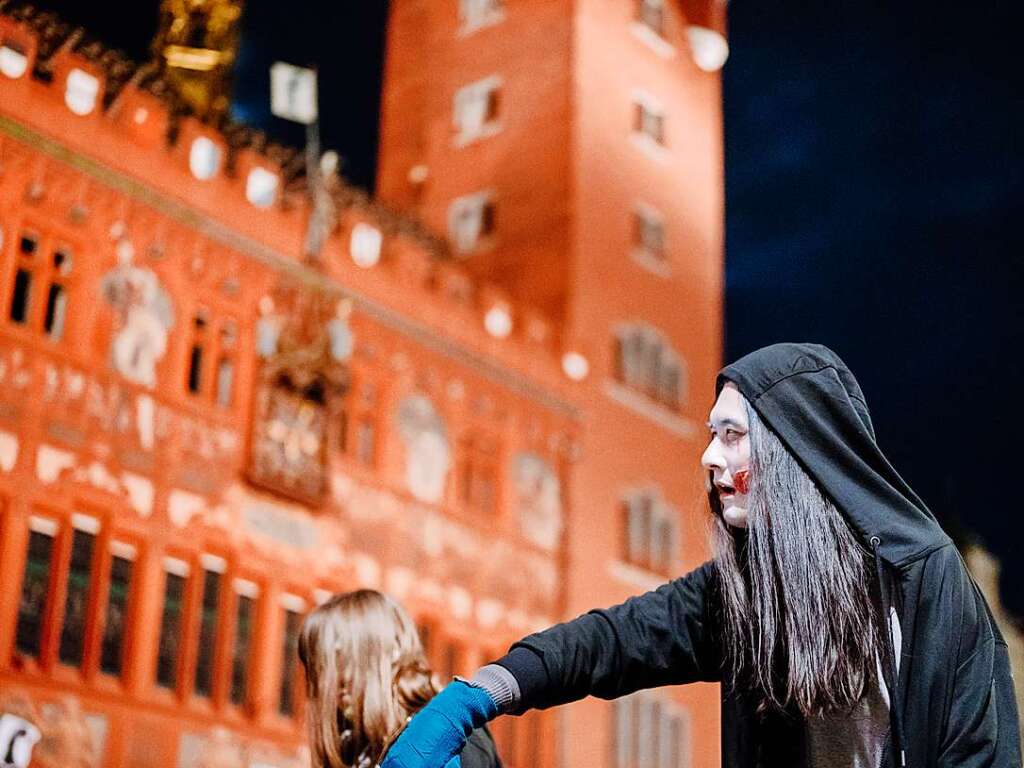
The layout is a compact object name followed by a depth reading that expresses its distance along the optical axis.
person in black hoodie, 3.27
